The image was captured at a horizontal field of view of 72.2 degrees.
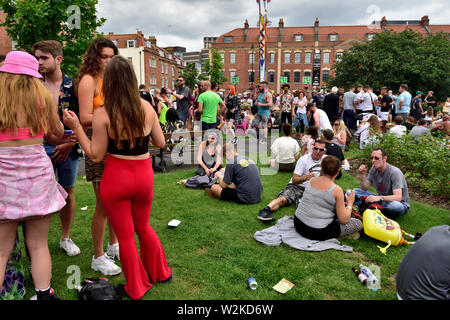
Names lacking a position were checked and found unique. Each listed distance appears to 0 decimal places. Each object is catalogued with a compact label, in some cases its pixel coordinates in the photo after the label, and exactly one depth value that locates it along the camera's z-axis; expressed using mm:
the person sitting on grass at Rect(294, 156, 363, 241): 3904
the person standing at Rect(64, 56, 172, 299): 2393
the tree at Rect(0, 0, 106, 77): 11023
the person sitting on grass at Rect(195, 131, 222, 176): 6863
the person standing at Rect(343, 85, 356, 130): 12922
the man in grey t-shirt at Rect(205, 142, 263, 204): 5445
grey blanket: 3928
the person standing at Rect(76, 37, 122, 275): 2891
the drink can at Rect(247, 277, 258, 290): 3077
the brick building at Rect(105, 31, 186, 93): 49031
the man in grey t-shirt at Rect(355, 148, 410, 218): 4797
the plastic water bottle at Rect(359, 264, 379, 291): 3176
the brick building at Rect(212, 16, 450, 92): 58312
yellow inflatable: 4051
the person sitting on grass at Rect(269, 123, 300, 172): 7363
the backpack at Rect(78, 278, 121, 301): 2668
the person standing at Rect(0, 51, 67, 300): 2234
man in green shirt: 7754
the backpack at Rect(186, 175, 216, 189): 6461
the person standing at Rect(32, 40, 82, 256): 3014
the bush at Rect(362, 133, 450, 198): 5961
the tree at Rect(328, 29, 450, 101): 29766
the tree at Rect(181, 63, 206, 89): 45688
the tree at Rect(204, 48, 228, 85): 47241
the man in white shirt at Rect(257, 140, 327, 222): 5367
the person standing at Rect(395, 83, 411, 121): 12391
